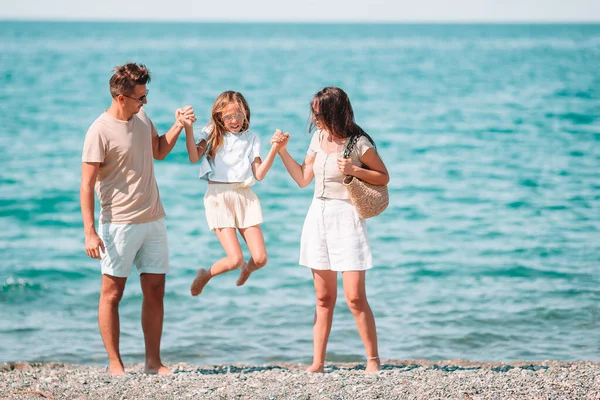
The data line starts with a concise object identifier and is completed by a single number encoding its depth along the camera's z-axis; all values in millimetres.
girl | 11521
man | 10602
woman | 11000
